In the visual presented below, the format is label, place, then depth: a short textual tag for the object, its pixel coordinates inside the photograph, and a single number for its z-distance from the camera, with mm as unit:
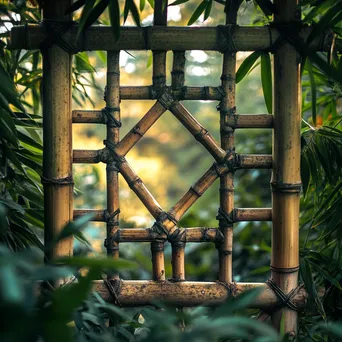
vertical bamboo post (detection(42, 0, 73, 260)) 1441
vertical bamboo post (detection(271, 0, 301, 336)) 1460
